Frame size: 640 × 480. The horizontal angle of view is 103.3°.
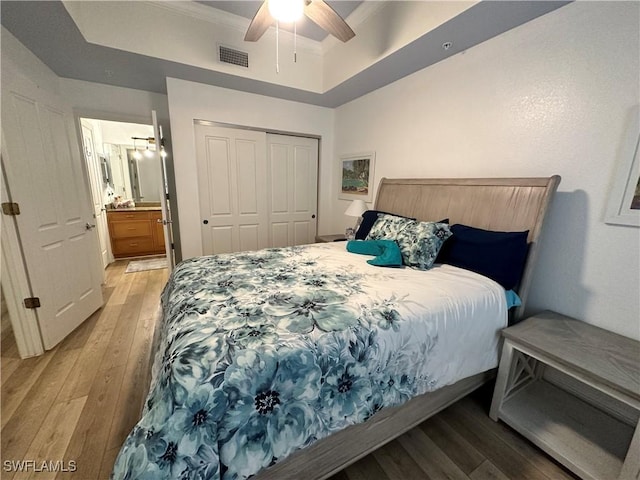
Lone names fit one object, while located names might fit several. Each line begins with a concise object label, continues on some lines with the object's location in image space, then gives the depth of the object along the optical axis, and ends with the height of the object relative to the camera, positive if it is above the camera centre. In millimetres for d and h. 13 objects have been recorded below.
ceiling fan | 1531 +1081
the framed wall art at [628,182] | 1355 +62
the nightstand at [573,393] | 1141 -1220
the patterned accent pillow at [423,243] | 1811 -395
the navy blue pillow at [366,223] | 2508 -359
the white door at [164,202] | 2648 -220
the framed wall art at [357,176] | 3207 +134
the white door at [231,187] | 3123 -56
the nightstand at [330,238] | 3292 -680
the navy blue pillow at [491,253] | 1596 -414
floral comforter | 796 -664
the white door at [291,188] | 3584 -46
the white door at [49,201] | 1857 -191
